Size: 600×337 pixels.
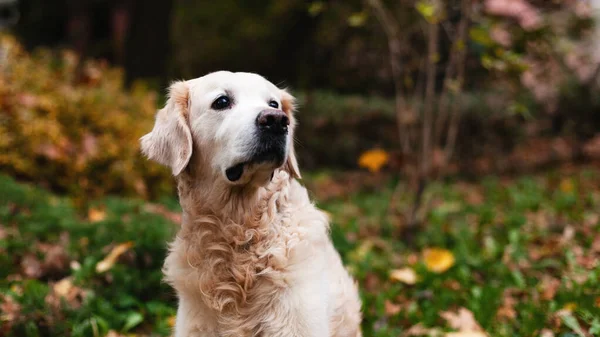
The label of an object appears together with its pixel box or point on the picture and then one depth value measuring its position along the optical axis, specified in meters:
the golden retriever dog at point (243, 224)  2.31
